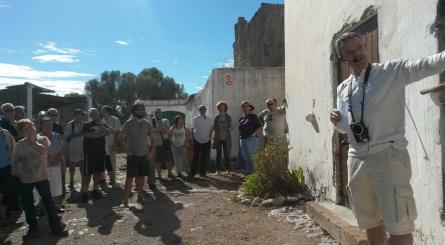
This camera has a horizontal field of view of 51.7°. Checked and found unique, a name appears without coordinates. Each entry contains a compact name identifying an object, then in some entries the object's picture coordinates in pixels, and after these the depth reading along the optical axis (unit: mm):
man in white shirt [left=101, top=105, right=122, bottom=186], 9703
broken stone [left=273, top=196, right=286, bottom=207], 6910
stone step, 4339
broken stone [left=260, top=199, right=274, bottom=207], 6938
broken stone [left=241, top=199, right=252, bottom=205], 7301
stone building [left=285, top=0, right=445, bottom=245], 3541
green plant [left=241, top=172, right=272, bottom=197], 7348
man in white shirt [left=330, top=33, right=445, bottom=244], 2916
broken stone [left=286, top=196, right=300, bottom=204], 6941
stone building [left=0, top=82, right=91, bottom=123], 15828
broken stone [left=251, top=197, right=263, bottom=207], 7116
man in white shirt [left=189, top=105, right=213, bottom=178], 10828
